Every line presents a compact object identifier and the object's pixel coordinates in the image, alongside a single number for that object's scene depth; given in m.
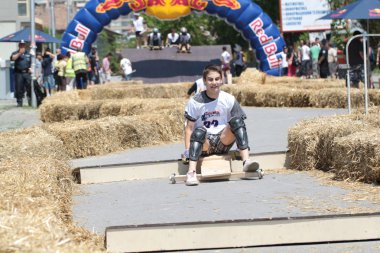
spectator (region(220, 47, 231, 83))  38.79
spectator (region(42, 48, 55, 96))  29.56
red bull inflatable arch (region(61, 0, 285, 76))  34.16
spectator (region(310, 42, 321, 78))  37.31
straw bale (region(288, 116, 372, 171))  10.00
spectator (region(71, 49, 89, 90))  28.41
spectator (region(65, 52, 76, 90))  29.34
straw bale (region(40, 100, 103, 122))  19.05
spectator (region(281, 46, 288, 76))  35.24
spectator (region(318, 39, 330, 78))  33.66
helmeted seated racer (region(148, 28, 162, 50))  39.44
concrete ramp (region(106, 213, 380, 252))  6.14
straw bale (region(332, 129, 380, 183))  8.80
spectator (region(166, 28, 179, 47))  40.59
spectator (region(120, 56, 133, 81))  38.32
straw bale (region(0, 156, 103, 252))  4.72
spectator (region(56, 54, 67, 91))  29.90
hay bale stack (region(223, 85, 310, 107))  22.77
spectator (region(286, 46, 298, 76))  41.47
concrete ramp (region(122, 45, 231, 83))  38.75
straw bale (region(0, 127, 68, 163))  10.38
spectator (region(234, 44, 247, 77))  42.97
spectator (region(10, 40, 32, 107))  26.01
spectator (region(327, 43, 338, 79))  34.47
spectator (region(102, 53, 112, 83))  47.54
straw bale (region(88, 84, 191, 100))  25.89
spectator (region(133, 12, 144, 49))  39.06
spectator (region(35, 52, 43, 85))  30.11
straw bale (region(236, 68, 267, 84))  29.72
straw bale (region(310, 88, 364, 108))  21.08
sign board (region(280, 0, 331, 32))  48.25
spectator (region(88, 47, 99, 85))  35.88
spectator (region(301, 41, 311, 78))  38.81
